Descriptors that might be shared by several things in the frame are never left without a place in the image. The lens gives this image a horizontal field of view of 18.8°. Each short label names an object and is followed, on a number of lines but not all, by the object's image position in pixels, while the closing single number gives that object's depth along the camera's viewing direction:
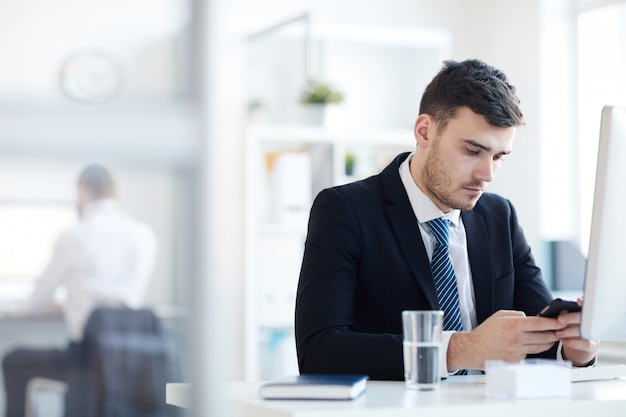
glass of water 3.49
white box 3.44
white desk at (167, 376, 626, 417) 3.29
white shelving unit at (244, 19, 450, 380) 6.95
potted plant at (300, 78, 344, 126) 7.15
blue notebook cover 3.37
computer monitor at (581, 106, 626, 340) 3.56
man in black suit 3.86
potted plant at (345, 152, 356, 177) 7.17
